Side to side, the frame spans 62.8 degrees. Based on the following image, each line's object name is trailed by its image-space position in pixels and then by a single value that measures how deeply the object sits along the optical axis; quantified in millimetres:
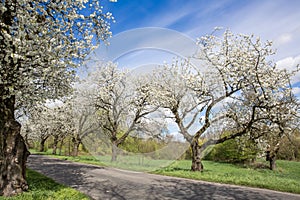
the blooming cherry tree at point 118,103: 29031
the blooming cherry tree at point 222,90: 15469
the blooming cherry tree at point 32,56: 8078
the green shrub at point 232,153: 21009
